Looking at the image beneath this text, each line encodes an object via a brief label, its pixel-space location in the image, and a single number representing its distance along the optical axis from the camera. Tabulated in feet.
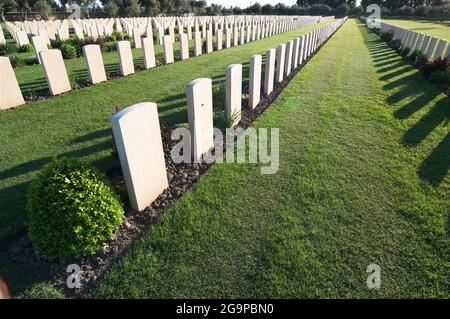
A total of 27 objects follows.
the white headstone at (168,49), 29.12
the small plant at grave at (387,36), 48.19
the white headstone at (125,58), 24.05
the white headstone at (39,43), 23.81
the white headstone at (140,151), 7.59
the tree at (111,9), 127.24
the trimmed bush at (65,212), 6.97
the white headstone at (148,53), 27.22
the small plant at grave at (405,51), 32.71
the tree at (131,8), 130.82
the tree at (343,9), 206.51
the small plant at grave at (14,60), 28.43
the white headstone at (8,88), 16.49
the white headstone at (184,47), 32.24
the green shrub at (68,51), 32.94
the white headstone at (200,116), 10.46
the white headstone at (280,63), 21.16
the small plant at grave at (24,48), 37.29
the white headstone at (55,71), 18.60
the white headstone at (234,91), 13.74
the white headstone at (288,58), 23.58
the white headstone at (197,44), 34.49
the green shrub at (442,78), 20.77
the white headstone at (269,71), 18.70
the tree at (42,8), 121.90
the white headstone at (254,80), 16.57
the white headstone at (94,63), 21.30
